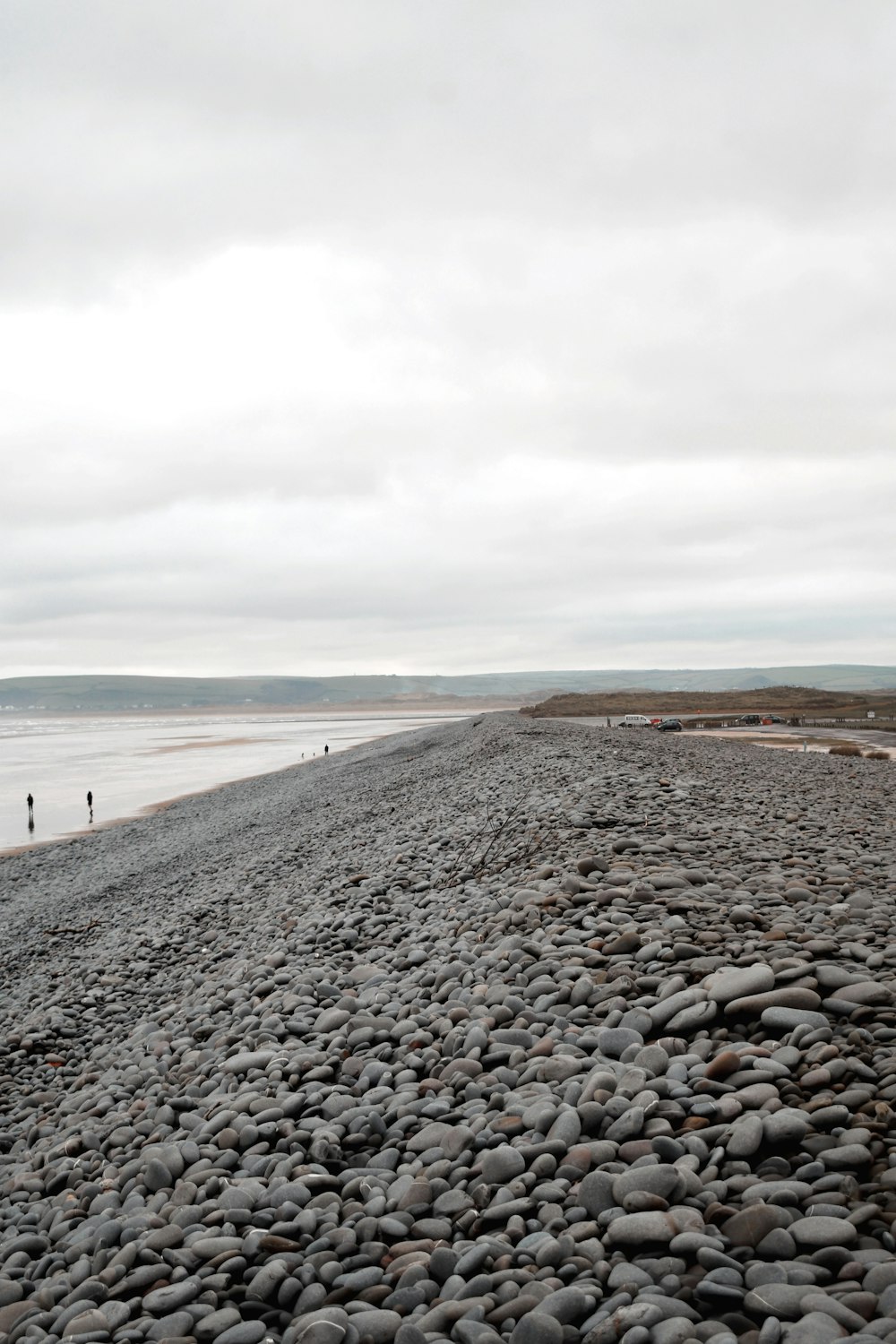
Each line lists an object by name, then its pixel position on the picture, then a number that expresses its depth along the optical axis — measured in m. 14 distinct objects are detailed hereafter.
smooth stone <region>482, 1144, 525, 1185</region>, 3.83
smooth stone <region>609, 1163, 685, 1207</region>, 3.42
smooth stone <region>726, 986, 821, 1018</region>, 4.62
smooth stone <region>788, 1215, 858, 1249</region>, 3.06
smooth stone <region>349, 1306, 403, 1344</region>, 3.15
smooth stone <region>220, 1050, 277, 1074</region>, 5.59
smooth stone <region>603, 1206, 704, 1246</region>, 3.22
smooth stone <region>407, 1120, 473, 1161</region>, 4.13
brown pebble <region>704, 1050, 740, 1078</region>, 4.15
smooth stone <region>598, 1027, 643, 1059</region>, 4.63
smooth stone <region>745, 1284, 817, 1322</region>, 2.83
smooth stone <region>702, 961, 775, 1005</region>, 4.79
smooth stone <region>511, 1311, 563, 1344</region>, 2.91
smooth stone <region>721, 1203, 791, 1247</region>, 3.14
